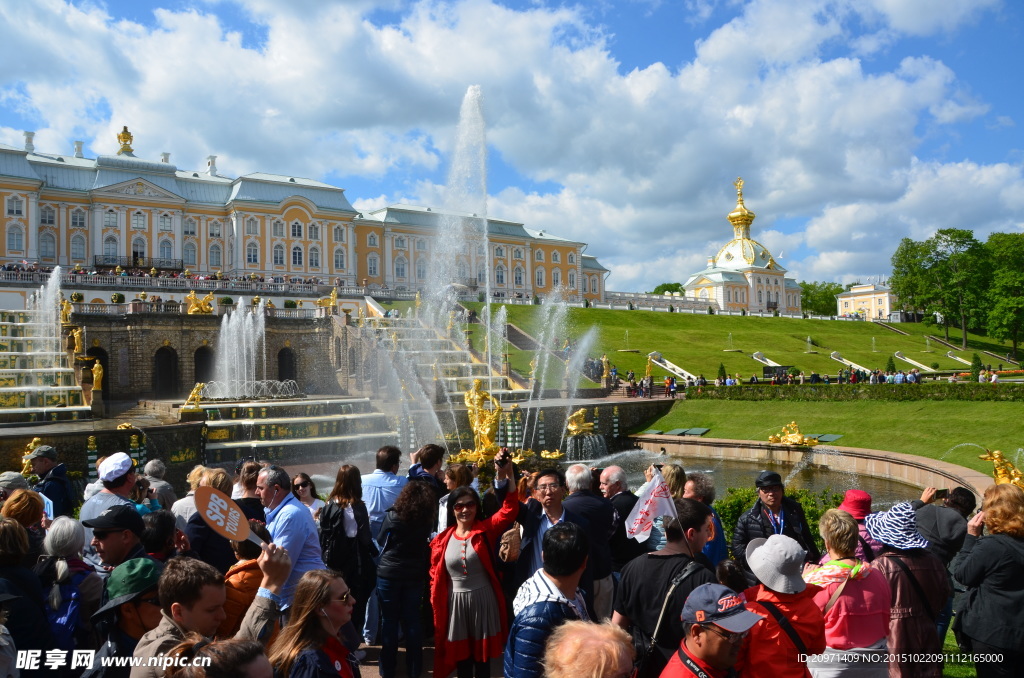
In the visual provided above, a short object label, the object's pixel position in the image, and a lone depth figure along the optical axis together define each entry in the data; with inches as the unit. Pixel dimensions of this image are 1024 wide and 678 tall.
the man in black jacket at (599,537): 207.6
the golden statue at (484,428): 509.4
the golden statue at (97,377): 885.2
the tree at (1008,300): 2191.2
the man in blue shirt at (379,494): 260.5
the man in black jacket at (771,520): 223.3
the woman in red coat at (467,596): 197.9
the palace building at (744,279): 3929.6
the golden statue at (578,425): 991.0
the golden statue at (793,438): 905.5
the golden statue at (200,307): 1391.5
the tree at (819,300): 4761.3
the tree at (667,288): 5083.7
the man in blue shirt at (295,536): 194.5
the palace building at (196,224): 2129.7
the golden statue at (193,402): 796.9
